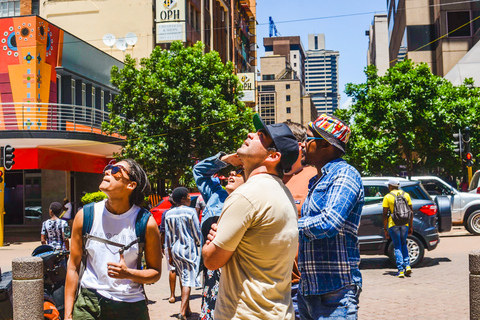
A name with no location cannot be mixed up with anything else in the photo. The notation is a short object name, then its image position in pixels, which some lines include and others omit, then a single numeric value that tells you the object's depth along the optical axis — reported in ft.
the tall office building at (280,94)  409.69
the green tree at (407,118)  98.37
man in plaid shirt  10.30
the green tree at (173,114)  85.66
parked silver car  61.16
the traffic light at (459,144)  73.31
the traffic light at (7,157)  62.18
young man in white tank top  11.58
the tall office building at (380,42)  387.34
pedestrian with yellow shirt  33.78
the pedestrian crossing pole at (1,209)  64.75
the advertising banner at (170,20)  108.17
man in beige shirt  8.29
